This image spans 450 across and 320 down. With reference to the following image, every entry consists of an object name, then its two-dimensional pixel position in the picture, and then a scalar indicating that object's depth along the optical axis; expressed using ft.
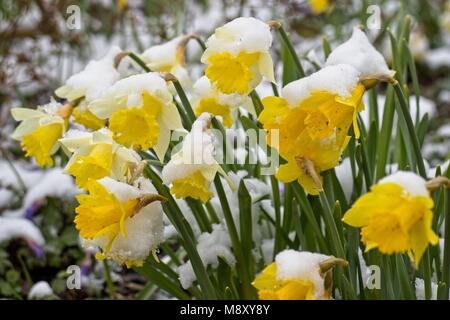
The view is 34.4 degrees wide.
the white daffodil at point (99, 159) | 4.21
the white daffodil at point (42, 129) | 5.12
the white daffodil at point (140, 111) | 4.30
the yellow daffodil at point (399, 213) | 3.25
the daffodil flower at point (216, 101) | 4.90
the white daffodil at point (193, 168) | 4.15
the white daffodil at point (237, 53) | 4.32
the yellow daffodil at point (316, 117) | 3.92
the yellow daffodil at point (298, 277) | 3.63
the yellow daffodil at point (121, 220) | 3.79
